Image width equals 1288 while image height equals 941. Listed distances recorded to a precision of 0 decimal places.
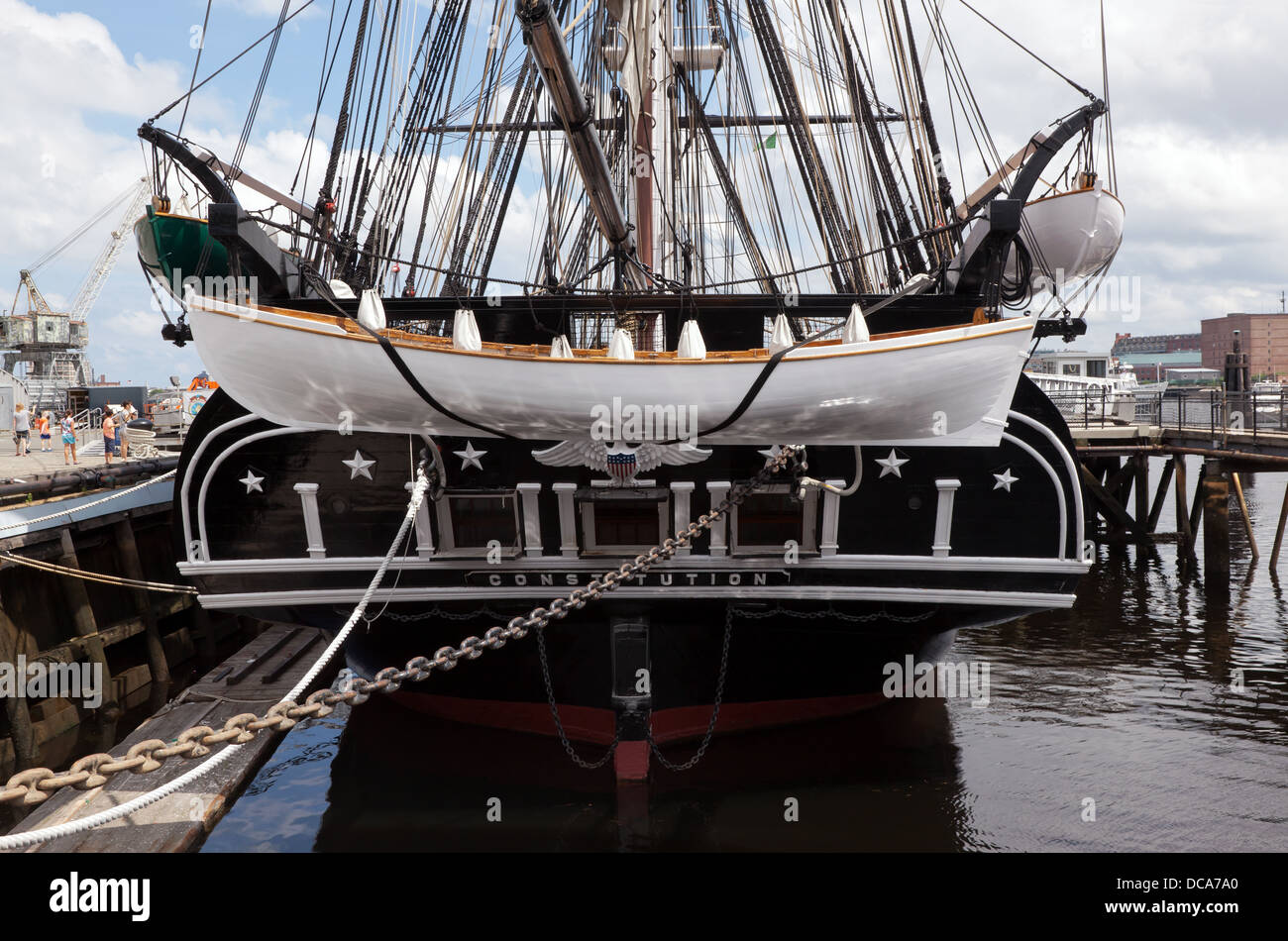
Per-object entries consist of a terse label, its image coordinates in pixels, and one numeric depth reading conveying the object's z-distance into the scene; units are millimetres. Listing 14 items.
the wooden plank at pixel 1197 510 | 27084
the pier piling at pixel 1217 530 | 23172
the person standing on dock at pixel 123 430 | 25312
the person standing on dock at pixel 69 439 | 24469
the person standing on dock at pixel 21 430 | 25203
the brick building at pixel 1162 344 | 183750
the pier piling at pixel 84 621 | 15453
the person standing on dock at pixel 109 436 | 24212
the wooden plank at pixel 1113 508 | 29703
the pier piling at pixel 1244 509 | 24578
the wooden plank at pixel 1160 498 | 30238
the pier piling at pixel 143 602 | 17156
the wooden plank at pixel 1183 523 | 26594
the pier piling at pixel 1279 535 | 23694
